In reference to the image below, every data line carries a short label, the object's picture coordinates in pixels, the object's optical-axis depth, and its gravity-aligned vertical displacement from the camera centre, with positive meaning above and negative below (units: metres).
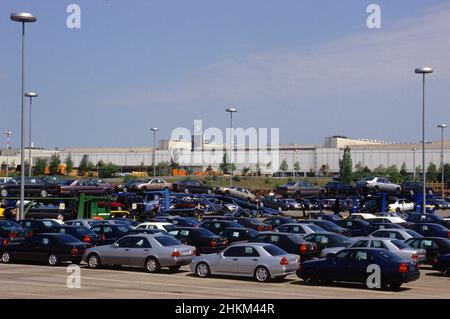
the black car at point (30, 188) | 47.81 -0.81
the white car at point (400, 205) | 56.16 -2.15
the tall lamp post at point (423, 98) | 43.88 +5.03
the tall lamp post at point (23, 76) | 34.16 +4.94
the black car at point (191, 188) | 56.84 -0.89
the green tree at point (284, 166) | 125.17 +1.94
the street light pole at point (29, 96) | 52.09 +5.87
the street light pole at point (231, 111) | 63.02 +5.82
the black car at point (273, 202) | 58.78 -2.05
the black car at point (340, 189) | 52.41 -0.84
